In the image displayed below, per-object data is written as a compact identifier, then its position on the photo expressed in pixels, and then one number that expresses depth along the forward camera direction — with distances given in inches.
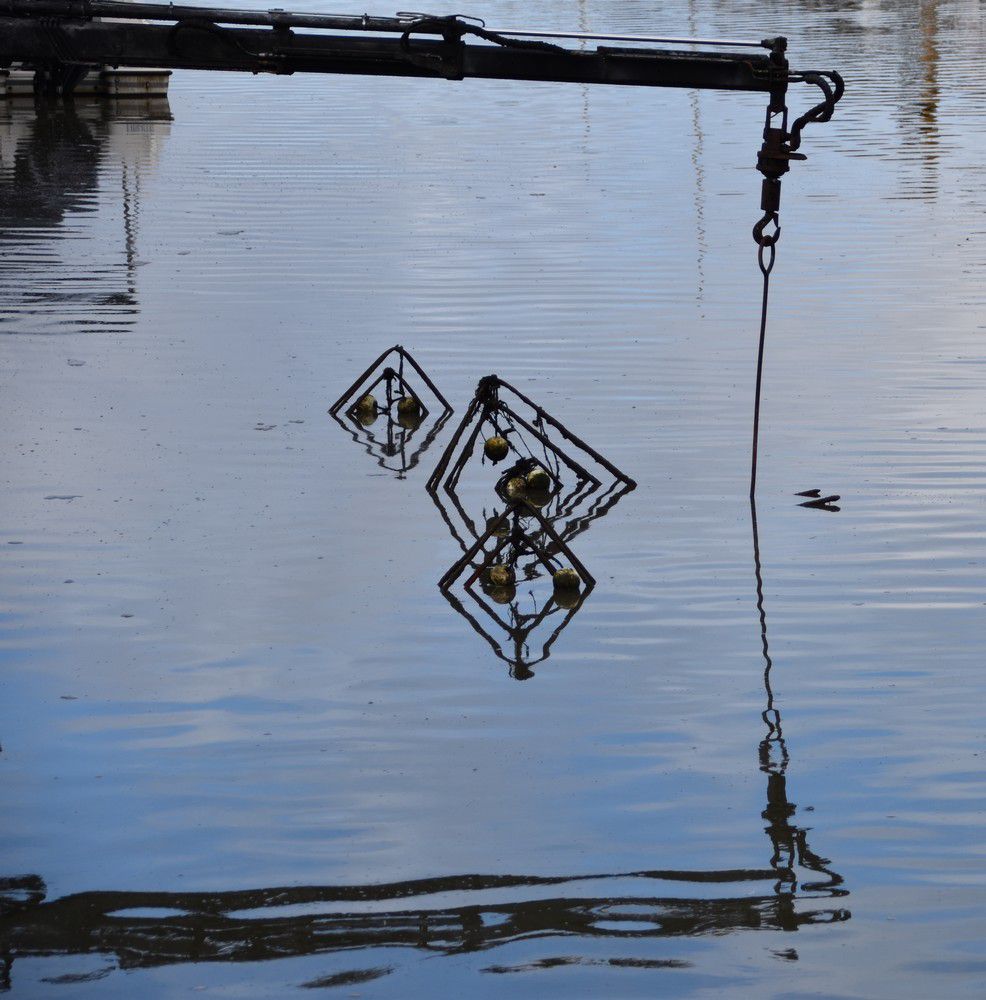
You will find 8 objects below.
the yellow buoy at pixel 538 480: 792.3
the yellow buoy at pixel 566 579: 677.3
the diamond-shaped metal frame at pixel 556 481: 749.9
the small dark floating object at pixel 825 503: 774.5
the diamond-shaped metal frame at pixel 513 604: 629.3
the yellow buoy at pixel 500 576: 686.5
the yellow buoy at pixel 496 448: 820.6
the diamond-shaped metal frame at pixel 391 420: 877.8
